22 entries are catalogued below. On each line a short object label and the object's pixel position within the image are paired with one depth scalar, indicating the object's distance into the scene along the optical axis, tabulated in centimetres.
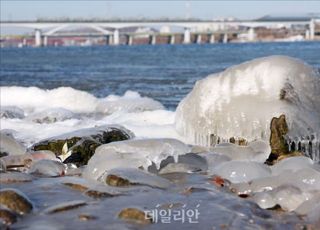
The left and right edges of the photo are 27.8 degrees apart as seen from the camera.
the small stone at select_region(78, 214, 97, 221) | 479
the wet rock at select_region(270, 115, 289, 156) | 766
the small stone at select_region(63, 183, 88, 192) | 565
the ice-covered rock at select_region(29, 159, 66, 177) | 652
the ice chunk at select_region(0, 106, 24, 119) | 1328
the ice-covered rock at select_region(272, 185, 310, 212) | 537
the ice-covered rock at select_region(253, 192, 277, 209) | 538
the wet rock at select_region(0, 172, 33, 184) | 588
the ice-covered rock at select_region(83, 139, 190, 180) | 638
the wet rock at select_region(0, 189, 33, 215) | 488
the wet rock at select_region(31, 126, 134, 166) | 770
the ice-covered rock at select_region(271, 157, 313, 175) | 636
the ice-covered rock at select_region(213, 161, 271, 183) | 617
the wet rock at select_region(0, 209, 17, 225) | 462
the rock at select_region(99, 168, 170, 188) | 579
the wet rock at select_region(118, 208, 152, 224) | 478
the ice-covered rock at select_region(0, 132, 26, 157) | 747
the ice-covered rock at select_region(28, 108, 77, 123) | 1261
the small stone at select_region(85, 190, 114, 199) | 541
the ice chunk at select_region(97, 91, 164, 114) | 1388
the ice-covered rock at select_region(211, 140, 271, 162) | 722
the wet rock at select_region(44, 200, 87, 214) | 498
